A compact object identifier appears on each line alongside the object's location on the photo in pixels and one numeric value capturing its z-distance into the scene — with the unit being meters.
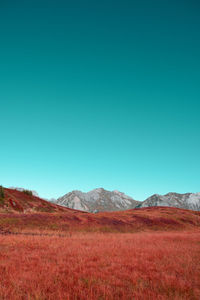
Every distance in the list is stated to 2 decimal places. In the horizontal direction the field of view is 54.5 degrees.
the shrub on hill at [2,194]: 52.21
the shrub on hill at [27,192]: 68.73
